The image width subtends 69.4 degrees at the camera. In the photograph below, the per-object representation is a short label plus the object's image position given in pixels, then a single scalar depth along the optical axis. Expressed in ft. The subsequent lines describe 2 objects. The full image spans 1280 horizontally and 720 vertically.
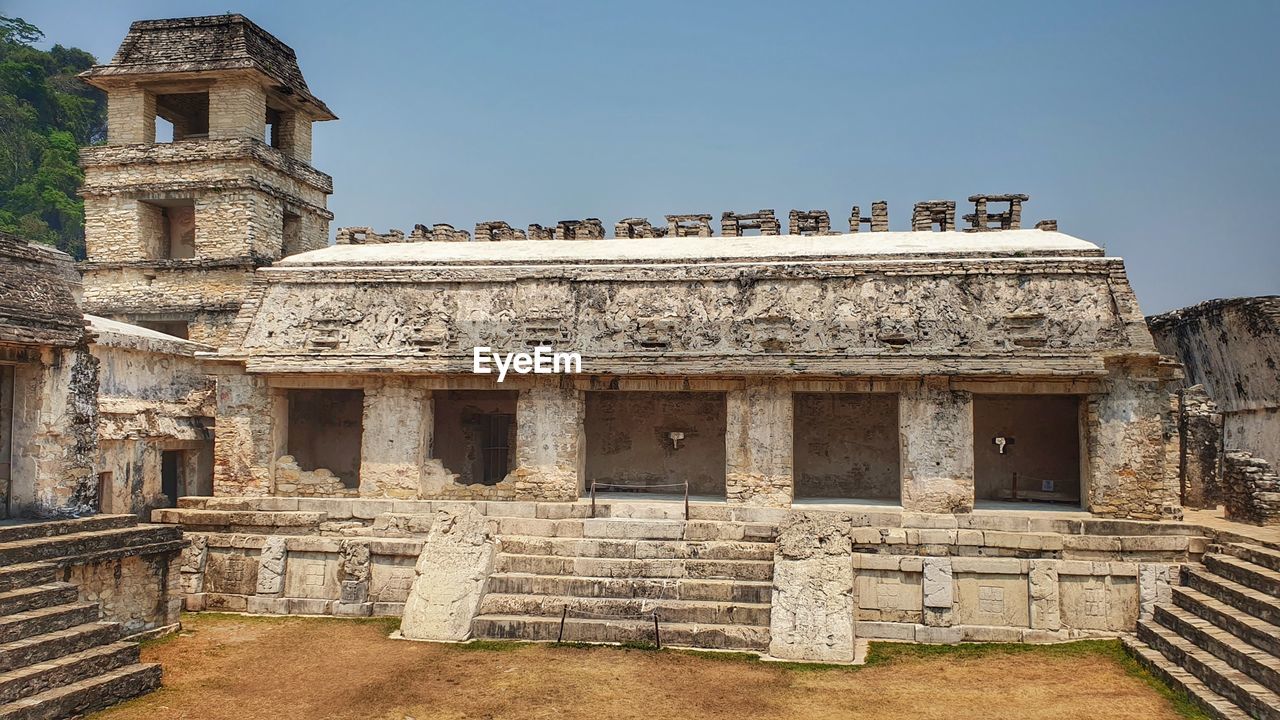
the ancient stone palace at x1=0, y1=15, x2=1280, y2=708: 39.22
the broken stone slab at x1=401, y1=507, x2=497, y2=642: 39.01
